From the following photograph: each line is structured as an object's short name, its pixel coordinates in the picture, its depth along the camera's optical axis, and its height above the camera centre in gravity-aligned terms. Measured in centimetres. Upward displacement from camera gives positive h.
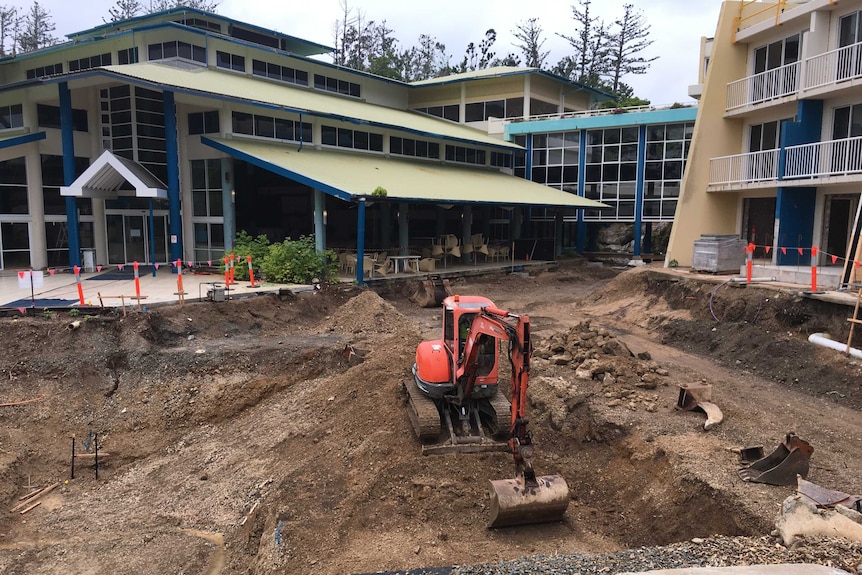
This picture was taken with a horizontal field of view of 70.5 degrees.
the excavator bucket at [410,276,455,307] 1989 -231
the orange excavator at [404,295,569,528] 663 -241
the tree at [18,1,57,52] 5862 +1783
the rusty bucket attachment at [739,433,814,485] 720 -286
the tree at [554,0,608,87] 5678 +1586
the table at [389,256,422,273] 2300 -155
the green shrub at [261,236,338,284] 1873 -131
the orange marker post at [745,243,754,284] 1599 -100
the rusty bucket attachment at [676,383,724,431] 986 -281
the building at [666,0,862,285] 1712 +276
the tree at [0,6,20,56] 5771 +1848
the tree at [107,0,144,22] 5403 +1888
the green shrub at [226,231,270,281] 1917 -96
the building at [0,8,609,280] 2019 +239
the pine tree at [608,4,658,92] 5572 +1593
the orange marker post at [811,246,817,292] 1406 -122
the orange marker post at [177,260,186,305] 1502 -175
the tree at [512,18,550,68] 5950 +1702
